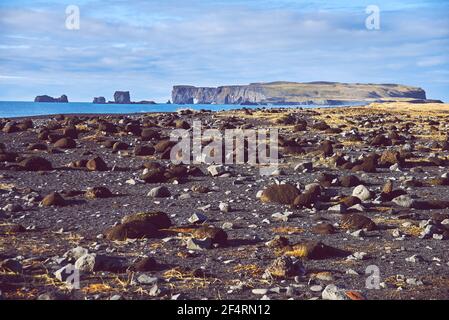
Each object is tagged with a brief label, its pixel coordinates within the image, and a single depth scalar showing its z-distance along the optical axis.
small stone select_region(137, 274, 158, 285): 6.88
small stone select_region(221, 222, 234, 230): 9.96
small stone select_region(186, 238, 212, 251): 8.55
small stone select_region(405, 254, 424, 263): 7.94
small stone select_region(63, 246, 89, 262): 7.77
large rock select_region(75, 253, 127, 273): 7.27
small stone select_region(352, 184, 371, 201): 12.48
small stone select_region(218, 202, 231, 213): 11.35
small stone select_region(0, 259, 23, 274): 7.25
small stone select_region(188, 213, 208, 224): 10.28
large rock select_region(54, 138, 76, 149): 22.78
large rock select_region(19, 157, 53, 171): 16.92
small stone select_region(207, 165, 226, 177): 16.41
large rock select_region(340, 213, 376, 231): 9.85
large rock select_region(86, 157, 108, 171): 17.16
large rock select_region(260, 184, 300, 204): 12.01
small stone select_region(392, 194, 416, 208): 11.87
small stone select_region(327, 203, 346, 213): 11.23
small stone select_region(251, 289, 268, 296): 6.55
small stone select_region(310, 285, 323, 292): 6.66
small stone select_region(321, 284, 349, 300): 6.20
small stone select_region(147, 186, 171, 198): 13.04
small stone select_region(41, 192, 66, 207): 11.74
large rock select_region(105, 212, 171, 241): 9.10
